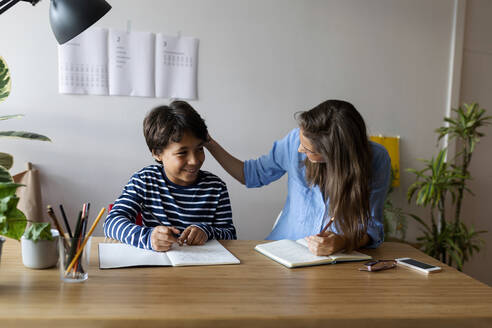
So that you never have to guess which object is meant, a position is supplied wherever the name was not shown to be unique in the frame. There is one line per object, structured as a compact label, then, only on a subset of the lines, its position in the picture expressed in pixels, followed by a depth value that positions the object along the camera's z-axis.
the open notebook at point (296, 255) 1.18
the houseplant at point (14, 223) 0.84
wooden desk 0.79
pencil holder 0.94
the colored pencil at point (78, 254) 0.94
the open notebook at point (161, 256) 1.09
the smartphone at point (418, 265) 1.20
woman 1.34
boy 1.46
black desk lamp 1.14
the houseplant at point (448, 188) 2.67
